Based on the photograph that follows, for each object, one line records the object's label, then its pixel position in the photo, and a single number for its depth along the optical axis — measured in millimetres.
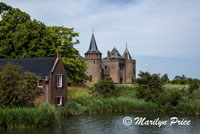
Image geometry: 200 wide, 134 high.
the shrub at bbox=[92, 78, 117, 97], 34875
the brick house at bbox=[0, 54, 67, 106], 28766
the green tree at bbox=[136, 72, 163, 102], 33406
